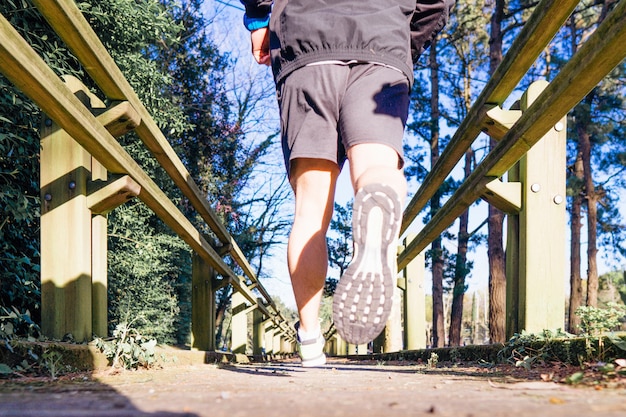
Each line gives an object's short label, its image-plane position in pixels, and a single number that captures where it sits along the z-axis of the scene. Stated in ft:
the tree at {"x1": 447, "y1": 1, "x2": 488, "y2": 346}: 58.39
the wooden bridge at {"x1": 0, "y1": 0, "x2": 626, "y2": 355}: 5.89
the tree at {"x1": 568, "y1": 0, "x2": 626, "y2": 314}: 57.06
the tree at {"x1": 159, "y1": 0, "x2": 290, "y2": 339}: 42.52
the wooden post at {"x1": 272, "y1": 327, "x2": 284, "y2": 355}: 44.78
